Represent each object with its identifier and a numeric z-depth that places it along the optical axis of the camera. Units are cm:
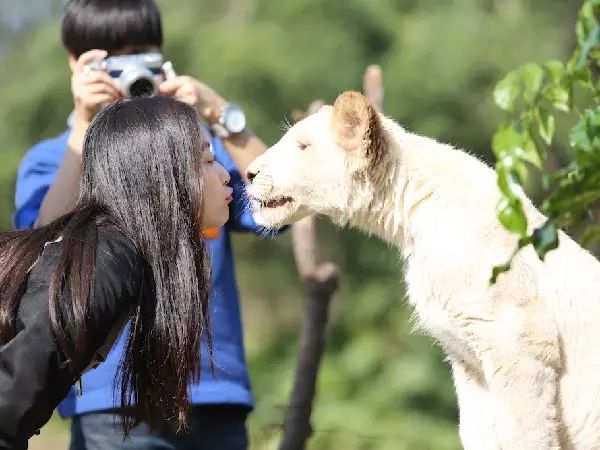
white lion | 576
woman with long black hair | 470
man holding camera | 672
